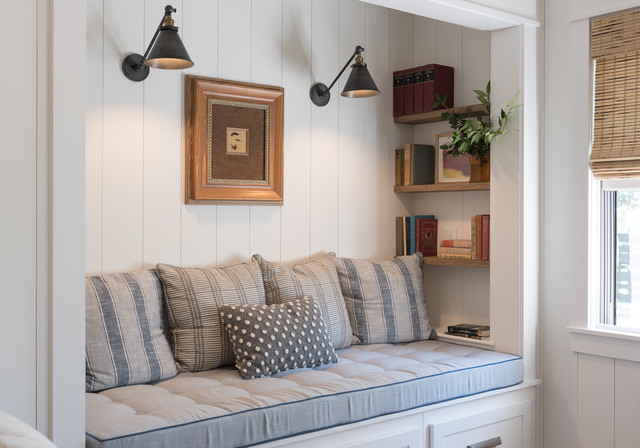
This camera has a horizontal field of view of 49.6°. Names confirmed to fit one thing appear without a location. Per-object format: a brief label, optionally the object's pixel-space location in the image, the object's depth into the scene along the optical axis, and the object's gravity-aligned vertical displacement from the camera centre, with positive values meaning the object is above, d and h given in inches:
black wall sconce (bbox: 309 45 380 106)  134.7 +27.2
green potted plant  135.1 +17.6
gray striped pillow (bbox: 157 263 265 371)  115.9 -16.2
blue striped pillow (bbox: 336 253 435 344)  140.0 -16.4
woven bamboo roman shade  122.9 +23.0
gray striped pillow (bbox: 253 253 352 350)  128.7 -12.7
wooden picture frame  126.2 +15.0
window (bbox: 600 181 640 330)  126.6 -6.2
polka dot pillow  111.7 -19.2
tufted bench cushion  85.5 -25.0
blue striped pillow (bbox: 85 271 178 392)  103.3 -17.5
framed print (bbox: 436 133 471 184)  148.3 +12.2
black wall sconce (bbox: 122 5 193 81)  106.2 +26.3
